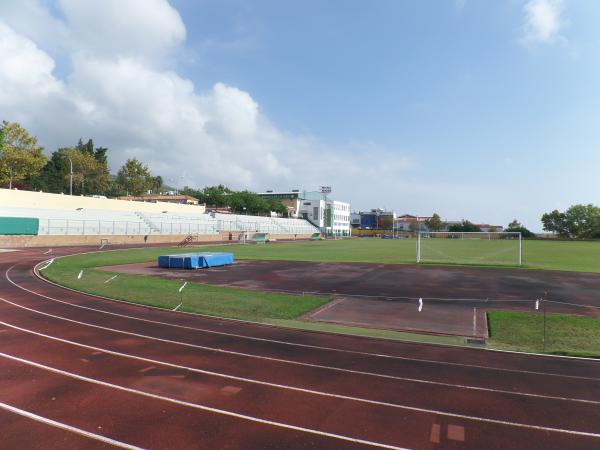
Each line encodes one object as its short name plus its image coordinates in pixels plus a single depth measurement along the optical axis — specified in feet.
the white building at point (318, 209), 501.56
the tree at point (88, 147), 345.10
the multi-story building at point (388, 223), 649.61
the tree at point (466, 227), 497.79
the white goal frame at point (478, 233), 122.73
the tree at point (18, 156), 207.62
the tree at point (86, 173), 276.82
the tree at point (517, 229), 414.37
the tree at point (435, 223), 588.34
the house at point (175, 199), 393.74
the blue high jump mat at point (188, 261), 107.45
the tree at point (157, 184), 452.35
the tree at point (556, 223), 431.92
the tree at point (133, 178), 307.58
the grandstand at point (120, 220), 191.65
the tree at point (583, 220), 401.08
